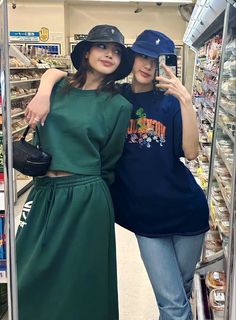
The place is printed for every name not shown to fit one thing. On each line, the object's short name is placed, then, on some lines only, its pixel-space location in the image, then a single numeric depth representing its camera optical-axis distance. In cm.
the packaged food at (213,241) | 184
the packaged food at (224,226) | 150
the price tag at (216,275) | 183
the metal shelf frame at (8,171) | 107
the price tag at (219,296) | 165
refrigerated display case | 114
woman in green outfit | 132
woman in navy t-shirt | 137
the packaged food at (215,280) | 177
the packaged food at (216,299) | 162
